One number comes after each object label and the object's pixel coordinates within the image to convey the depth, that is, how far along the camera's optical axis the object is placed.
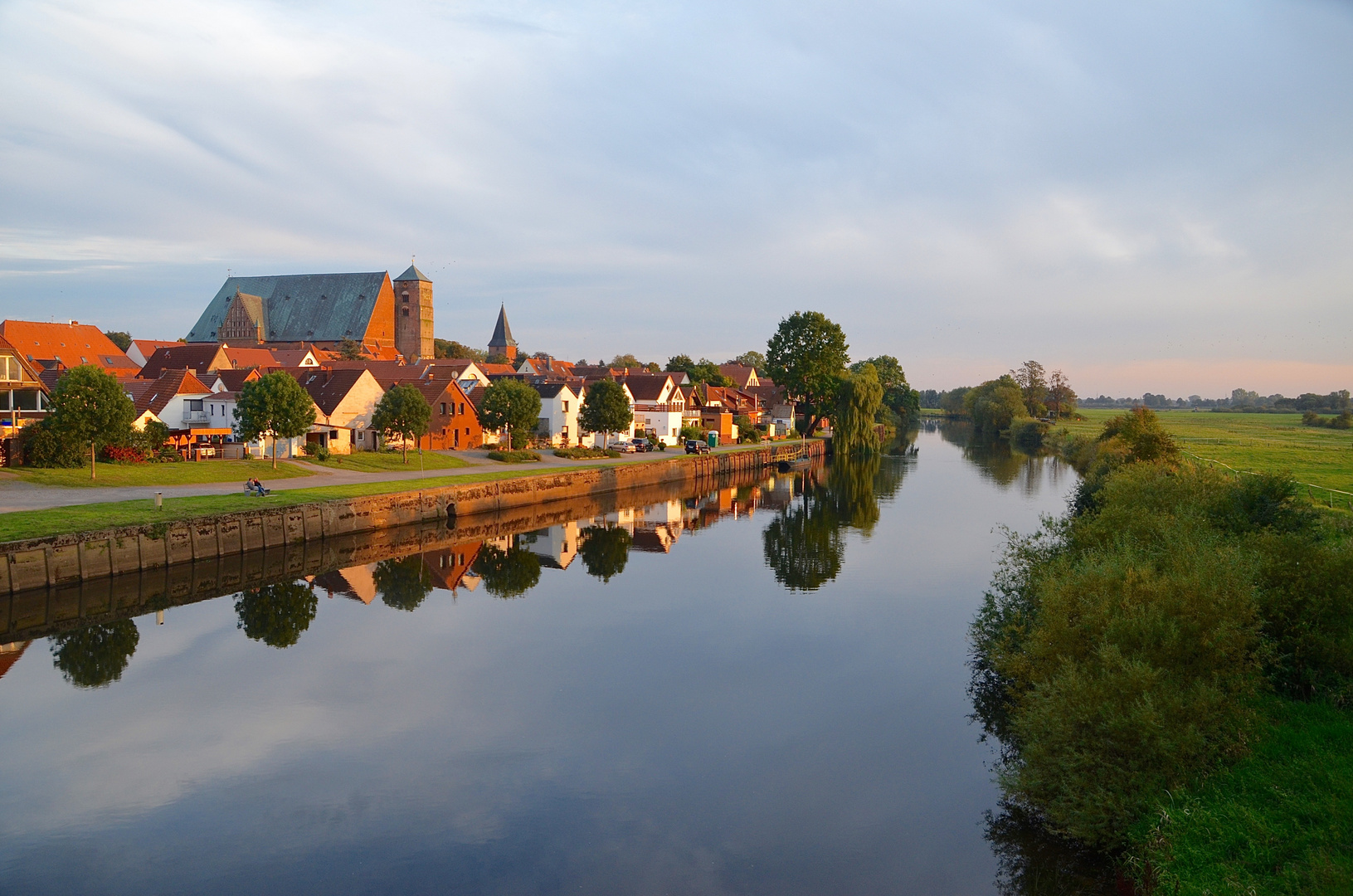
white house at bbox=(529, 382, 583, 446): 67.25
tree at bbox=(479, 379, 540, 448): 56.84
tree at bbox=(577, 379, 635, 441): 64.19
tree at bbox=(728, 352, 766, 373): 172.88
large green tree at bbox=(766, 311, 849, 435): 95.06
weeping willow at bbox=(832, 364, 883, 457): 84.75
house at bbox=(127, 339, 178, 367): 83.50
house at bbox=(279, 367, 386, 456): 53.28
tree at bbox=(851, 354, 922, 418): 143.12
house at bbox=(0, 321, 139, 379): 76.12
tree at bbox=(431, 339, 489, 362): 144.62
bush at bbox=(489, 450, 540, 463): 55.81
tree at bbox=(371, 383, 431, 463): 50.38
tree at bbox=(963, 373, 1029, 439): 121.75
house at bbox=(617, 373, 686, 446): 77.75
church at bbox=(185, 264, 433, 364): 118.31
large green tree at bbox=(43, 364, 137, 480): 35.22
